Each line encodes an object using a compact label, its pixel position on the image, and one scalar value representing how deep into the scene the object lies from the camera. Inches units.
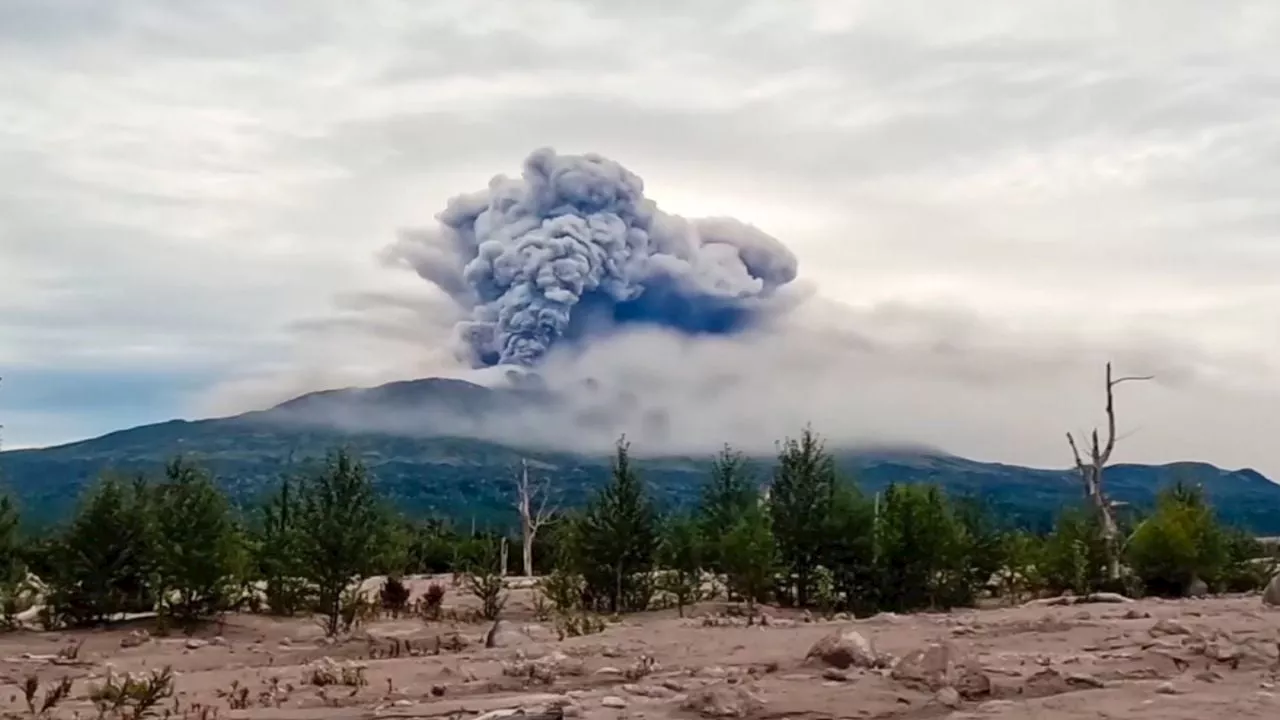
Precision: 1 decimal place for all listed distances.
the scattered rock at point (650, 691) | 464.0
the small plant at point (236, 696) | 486.4
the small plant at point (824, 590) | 1285.7
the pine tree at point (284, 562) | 1142.3
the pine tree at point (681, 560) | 1336.1
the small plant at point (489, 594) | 1222.9
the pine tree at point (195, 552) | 1108.5
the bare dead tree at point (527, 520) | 2057.6
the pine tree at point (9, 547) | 1131.9
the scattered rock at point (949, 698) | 437.1
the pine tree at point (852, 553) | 1286.9
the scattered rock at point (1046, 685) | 459.5
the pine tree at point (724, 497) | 1412.4
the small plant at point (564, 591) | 1237.7
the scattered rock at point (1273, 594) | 819.5
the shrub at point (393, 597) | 1288.1
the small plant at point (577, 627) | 825.5
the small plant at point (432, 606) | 1209.6
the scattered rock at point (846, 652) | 508.1
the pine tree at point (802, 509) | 1309.1
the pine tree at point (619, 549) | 1304.1
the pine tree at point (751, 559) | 1269.7
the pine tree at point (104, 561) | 1122.0
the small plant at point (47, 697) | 456.4
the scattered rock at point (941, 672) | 457.1
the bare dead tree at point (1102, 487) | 1339.8
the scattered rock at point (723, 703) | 417.1
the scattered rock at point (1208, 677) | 470.1
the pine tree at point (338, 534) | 1091.9
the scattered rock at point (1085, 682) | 466.6
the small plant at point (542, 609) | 1179.9
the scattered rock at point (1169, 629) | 584.1
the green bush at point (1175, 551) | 1338.6
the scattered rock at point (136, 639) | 972.1
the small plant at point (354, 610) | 1099.9
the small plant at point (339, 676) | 535.5
